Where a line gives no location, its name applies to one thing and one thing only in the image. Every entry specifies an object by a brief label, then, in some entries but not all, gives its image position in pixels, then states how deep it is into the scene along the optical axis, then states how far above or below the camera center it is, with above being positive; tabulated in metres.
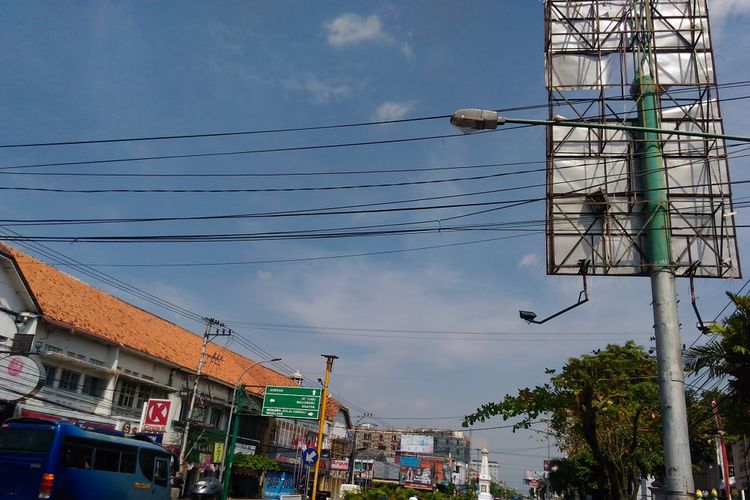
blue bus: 12.73 -0.85
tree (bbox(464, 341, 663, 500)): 10.73 +1.03
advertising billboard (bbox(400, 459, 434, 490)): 85.00 -3.46
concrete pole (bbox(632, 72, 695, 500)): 9.95 +3.10
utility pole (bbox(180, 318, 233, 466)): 35.21 +2.60
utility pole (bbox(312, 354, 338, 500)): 25.06 +2.56
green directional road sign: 30.50 +1.95
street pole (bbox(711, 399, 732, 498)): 19.66 +0.51
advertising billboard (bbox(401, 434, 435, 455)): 94.69 +1.03
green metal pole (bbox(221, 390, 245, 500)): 27.83 -0.65
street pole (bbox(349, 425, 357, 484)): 61.33 -2.27
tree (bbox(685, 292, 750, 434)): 11.16 +2.13
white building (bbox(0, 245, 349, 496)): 26.42 +3.63
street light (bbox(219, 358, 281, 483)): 36.75 -1.14
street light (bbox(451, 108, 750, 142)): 8.99 +4.96
